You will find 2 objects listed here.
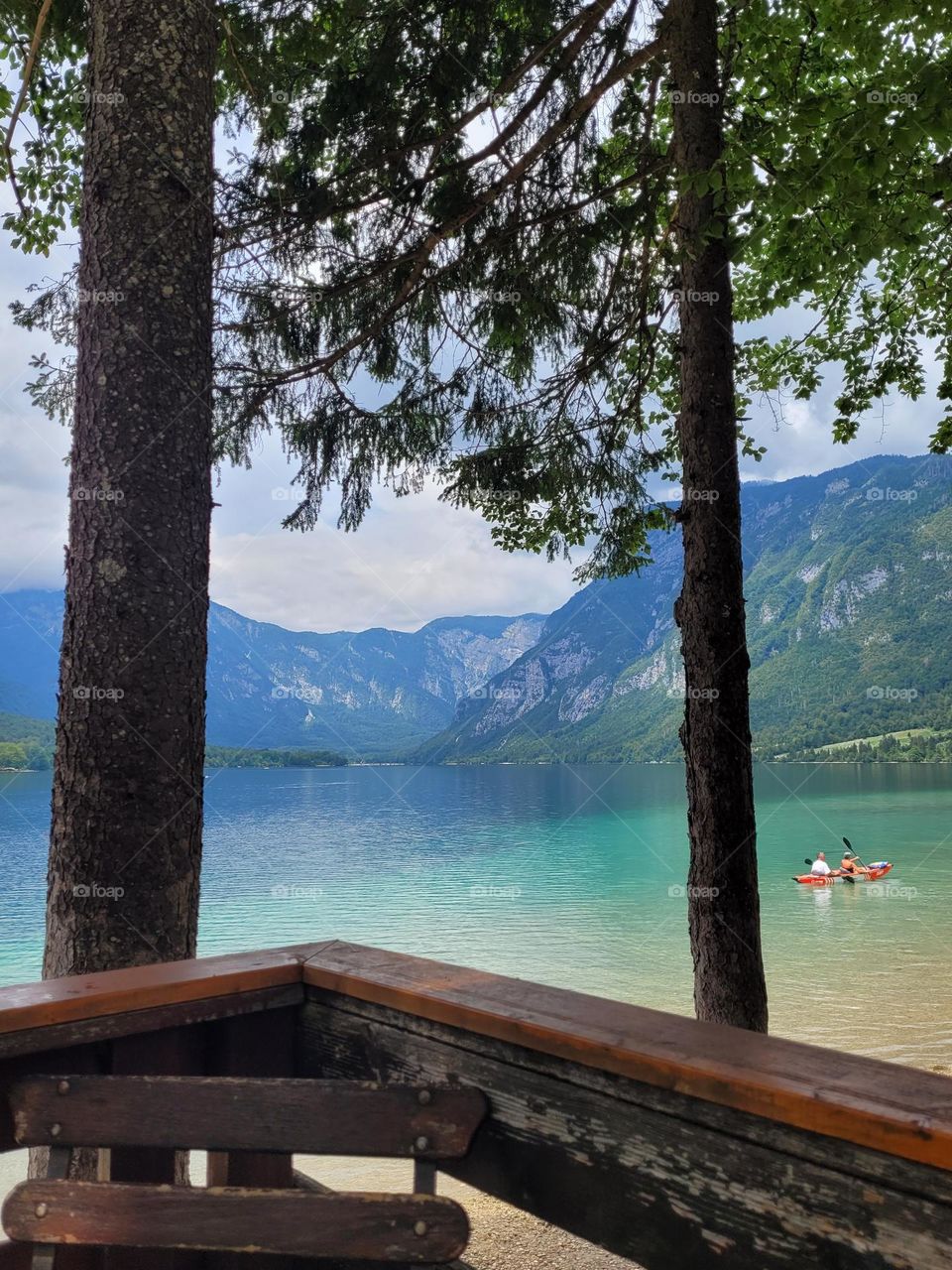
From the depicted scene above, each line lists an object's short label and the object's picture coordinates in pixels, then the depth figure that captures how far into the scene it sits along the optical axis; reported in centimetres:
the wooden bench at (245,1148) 123
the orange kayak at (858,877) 2762
